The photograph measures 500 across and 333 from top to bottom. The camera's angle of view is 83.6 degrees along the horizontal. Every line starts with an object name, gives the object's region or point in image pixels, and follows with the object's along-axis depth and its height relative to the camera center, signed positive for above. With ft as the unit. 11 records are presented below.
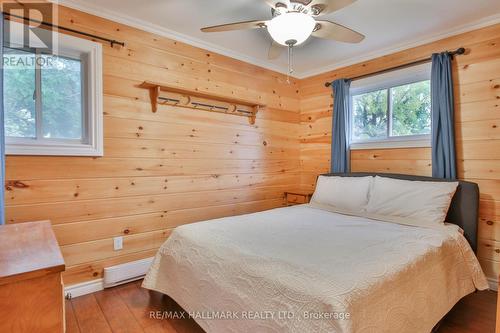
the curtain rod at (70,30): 6.52 +3.43
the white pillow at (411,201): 7.21 -0.99
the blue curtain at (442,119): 8.18 +1.36
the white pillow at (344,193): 8.69 -0.92
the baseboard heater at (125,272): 7.63 -3.01
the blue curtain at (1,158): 5.84 +0.16
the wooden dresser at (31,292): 3.01 -1.41
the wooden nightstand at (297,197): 11.72 -1.36
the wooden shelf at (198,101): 8.38 +2.19
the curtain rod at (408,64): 8.25 +3.32
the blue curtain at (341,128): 10.65 +1.45
